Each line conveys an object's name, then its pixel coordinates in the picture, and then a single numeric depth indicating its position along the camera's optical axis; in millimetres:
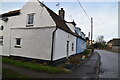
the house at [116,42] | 62266
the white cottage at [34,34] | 11938
